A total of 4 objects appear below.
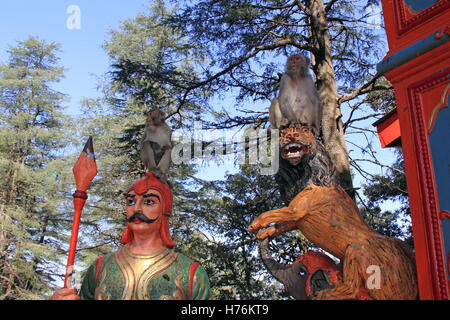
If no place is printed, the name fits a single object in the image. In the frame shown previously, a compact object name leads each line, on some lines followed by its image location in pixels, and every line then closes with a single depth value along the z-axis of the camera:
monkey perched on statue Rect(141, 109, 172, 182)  4.05
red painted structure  2.71
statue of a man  3.35
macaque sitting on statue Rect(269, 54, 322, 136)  3.86
